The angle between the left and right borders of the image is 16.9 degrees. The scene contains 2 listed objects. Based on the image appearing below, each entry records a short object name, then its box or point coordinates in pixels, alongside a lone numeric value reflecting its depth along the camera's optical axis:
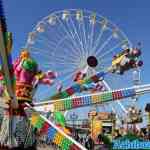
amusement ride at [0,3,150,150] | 14.05
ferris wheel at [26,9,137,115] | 30.19
